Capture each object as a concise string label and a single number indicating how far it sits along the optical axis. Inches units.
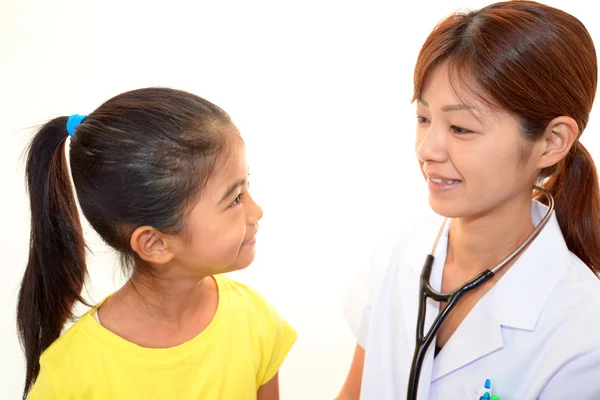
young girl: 36.8
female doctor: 38.8
